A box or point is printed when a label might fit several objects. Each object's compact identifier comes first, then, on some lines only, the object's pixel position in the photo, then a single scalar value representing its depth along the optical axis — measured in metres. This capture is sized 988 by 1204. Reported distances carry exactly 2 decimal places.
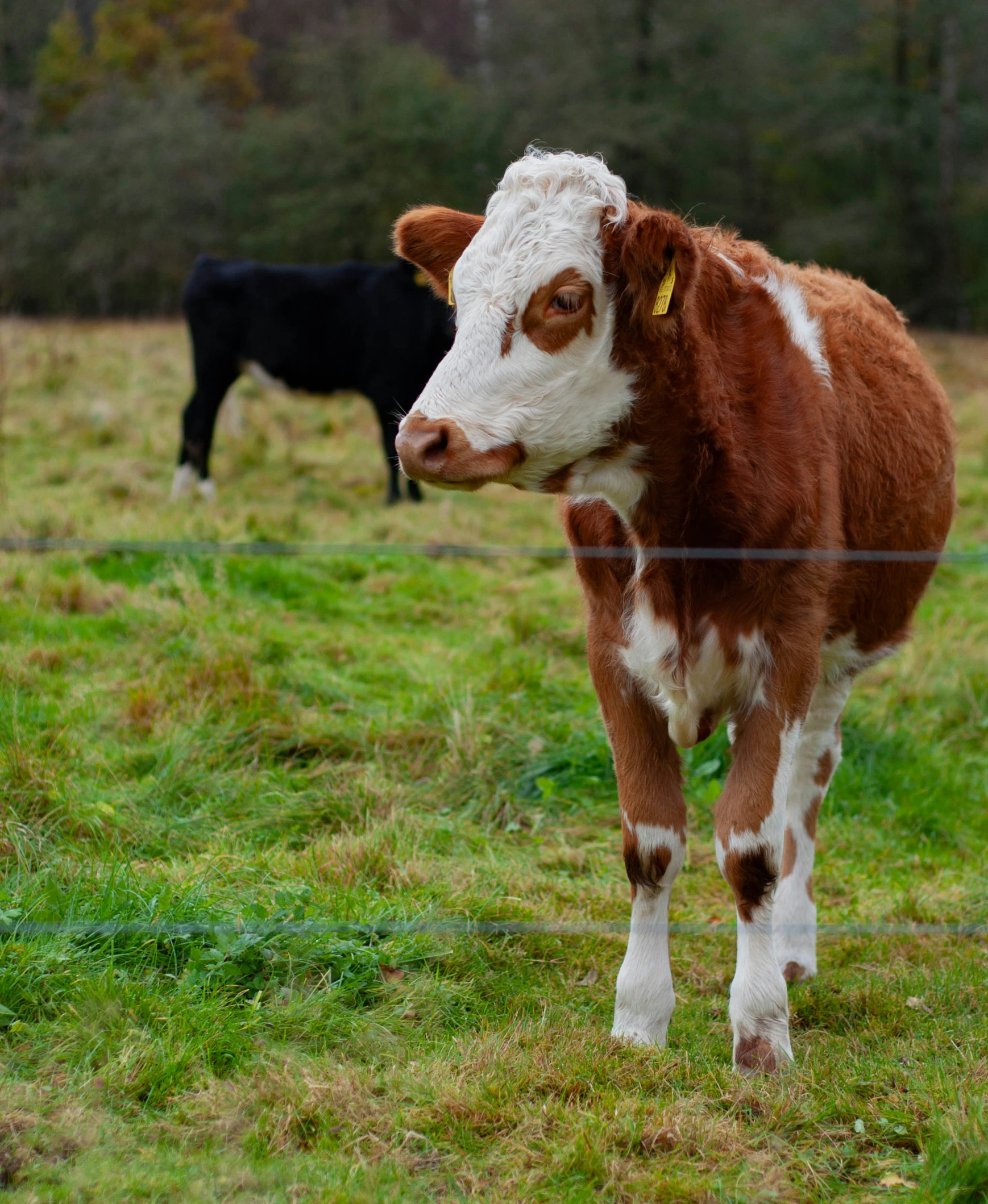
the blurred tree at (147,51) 30.27
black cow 10.29
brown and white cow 2.59
